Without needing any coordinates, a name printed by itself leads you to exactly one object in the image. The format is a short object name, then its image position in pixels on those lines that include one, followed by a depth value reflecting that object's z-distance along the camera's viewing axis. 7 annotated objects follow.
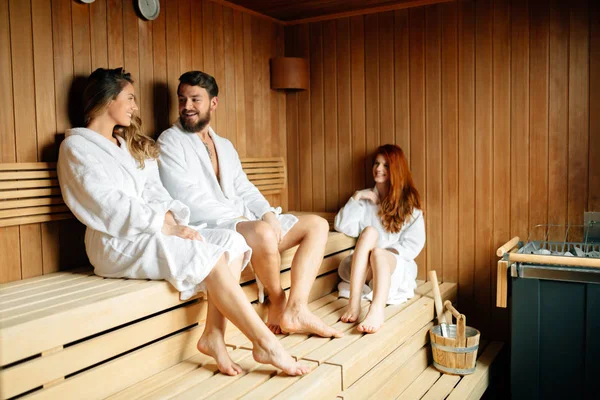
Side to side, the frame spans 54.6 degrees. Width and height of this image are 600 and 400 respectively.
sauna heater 2.72
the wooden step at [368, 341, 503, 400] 2.49
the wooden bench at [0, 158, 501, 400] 1.79
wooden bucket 2.85
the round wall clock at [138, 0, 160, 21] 2.93
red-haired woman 2.98
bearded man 2.52
